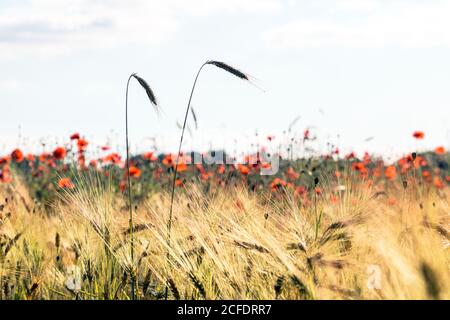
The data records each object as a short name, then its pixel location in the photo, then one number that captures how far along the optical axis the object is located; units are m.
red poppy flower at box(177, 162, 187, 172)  13.51
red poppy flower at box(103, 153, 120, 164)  13.52
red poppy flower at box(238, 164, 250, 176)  12.85
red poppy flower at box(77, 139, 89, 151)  13.13
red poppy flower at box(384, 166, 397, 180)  13.81
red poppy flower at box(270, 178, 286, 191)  10.59
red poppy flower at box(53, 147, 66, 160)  14.46
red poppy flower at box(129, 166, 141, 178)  13.87
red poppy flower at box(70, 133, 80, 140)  14.09
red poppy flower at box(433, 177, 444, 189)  13.70
